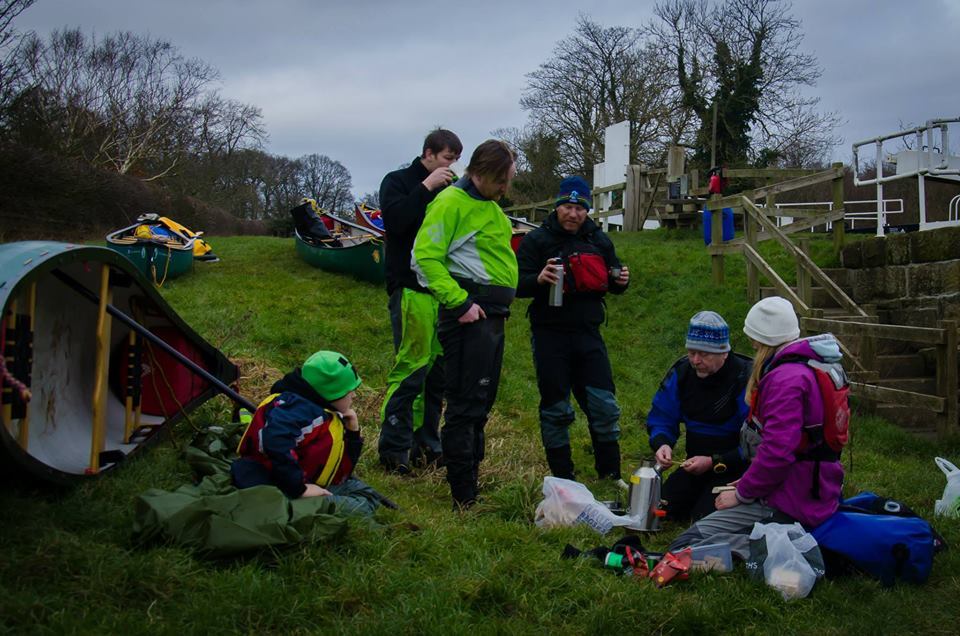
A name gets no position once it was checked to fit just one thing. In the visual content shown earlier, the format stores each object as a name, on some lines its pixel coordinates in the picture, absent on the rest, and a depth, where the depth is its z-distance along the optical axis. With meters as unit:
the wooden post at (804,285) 10.04
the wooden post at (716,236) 12.13
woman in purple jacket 3.89
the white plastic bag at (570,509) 4.50
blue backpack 3.78
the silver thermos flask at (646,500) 4.58
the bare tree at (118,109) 31.16
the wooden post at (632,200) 21.00
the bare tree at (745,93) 29.95
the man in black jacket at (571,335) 5.38
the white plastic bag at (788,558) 3.63
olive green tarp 3.49
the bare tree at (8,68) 15.91
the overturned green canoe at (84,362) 4.00
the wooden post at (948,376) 7.14
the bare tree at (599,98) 31.91
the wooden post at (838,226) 12.11
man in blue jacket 4.61
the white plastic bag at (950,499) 4.82
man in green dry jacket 4.63
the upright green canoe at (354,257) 13.32
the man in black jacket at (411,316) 5.44
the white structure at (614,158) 22.80
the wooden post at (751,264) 11.31
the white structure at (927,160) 10.21
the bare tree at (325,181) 53.44
